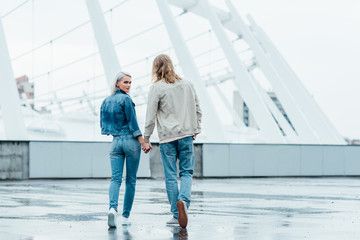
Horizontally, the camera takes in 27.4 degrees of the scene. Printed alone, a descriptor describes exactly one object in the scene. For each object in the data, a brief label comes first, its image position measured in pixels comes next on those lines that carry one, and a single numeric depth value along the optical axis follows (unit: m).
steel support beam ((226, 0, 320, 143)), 33.25
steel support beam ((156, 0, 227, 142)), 24.23
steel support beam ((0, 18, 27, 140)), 18.75
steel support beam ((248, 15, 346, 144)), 35.69
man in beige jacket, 6.87
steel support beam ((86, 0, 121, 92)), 22.14
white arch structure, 19.20
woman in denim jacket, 6.75
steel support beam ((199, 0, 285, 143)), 28.72
